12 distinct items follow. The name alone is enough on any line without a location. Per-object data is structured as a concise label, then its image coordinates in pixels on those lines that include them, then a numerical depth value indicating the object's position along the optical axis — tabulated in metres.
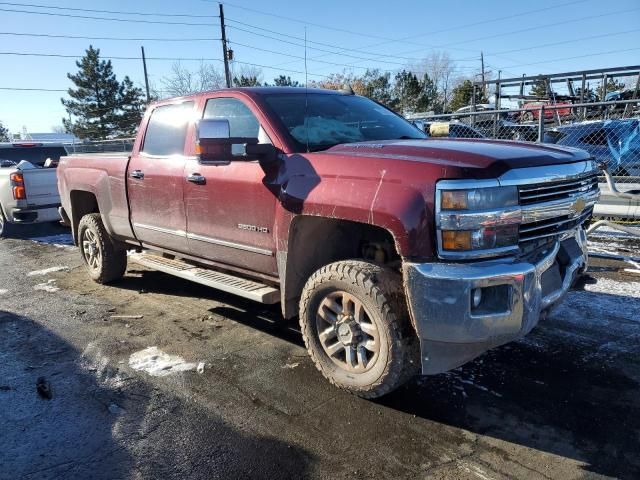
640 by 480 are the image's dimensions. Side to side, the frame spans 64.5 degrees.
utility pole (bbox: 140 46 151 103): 43.03
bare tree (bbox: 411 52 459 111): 45.55
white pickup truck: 8.35
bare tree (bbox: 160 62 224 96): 47.95
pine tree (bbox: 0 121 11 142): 63.77
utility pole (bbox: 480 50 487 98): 22.35
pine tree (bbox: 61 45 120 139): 47.75
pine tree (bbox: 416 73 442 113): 39.72
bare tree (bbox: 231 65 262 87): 34.78
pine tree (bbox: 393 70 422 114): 39.16
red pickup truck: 2.68
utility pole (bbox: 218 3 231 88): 29.77
